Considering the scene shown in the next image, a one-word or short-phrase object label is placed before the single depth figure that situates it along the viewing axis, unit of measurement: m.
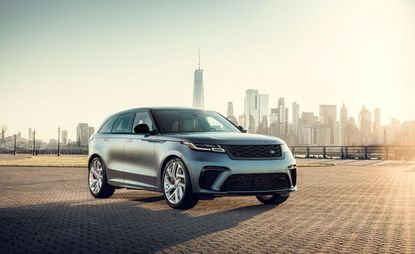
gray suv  9.42
